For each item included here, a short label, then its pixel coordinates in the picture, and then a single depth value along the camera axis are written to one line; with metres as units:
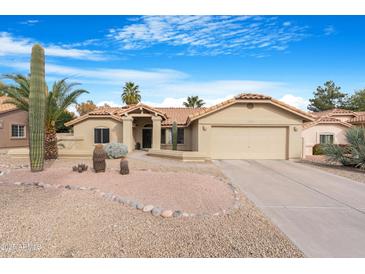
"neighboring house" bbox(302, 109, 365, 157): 20.70
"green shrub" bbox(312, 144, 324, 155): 19.62
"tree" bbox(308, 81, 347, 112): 49.94
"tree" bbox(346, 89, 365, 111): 45.09
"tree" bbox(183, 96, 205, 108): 42.25
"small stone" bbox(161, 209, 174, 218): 5.18
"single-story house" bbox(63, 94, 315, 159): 15.48
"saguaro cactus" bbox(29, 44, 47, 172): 9.94
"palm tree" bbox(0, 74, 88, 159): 13.40
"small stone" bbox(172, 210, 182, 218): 5.21
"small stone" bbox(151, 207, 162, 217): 5.28
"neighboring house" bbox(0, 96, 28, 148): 23.06
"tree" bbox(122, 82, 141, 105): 38.50
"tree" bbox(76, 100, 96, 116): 52.84
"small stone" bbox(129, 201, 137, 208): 5.73
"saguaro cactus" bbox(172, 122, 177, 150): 19.12
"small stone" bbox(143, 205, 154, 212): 5.50
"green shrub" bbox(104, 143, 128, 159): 15.04
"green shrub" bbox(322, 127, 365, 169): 11.93
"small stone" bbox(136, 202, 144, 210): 5.63
